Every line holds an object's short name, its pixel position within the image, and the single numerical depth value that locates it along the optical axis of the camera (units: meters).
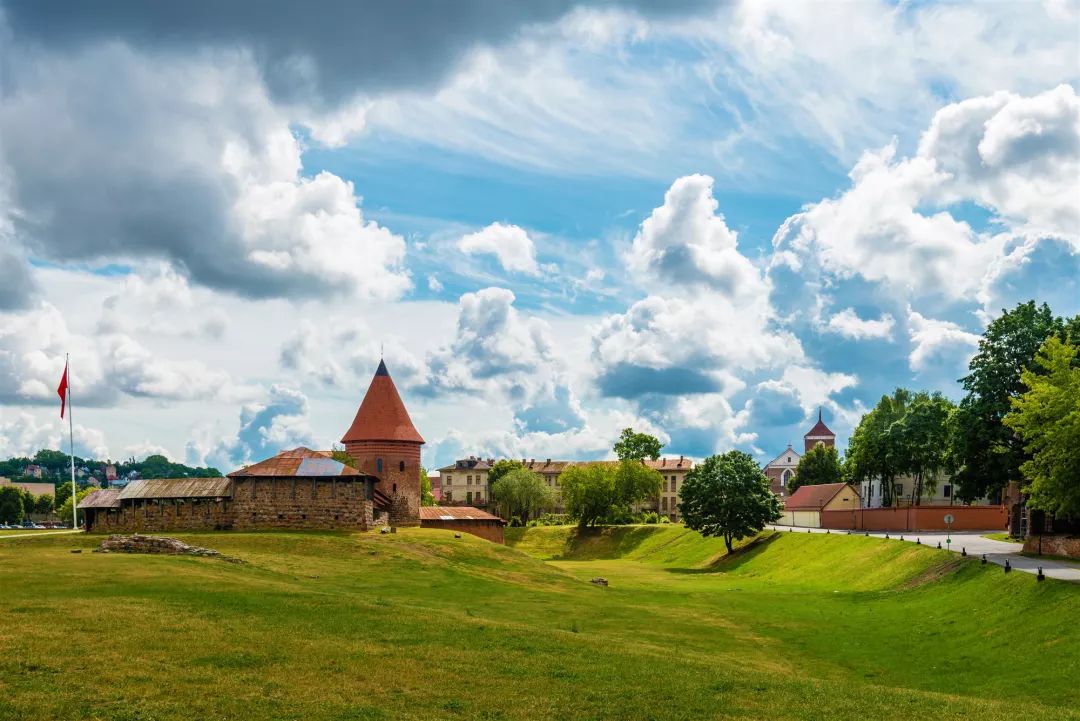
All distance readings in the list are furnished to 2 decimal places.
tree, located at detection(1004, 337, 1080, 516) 41.72
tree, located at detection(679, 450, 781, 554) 80.06
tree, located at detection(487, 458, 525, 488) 152.00
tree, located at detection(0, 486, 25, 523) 149.50
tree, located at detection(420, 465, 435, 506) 115.03
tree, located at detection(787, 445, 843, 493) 136.00
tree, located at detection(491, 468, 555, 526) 125.44
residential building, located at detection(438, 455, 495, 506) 168.62
